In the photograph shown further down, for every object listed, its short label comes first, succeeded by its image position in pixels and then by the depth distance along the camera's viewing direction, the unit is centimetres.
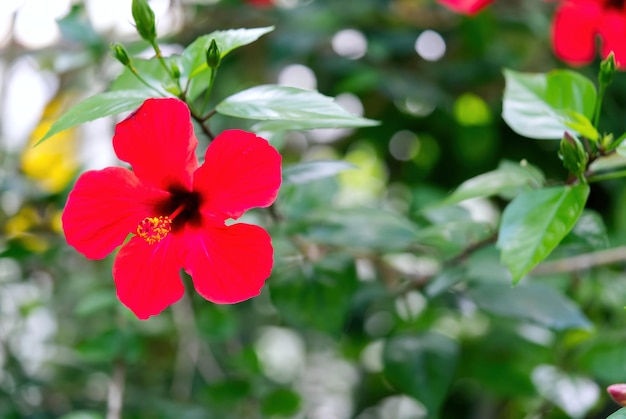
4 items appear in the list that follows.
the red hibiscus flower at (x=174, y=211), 85
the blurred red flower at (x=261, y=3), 134
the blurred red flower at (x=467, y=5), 104
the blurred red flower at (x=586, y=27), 103
